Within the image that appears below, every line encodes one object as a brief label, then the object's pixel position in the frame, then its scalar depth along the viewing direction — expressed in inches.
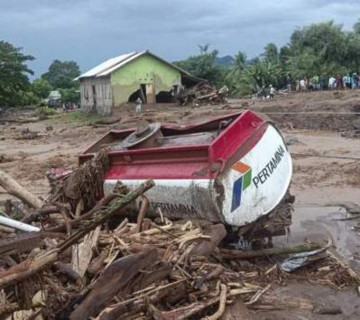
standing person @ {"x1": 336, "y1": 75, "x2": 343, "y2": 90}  1549.2
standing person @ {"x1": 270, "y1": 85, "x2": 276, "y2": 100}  1509.5
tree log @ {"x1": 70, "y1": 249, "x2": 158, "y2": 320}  161.2
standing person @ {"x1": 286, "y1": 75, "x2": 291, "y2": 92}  1767.0
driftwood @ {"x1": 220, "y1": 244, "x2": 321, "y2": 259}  263.1
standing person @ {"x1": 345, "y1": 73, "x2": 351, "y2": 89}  1537.5
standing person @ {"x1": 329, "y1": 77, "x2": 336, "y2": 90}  1562.5
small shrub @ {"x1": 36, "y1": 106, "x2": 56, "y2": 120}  1796.0
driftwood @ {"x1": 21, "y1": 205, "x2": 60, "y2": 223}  241.8
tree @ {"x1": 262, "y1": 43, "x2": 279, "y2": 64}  2090.3
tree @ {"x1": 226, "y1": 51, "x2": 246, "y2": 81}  2074.6
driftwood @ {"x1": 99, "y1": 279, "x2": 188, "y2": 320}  163.5
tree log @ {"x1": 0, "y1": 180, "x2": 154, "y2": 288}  146.9
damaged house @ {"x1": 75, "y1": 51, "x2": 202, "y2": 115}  1596.9
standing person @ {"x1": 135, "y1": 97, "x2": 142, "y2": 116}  1461.4
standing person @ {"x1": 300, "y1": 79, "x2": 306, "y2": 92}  1610.1
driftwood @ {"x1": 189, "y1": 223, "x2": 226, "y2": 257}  220.2
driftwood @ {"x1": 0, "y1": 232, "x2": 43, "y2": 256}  166.7
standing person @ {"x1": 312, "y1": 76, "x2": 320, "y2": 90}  1614.2
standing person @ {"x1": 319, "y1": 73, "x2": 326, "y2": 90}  1614.2
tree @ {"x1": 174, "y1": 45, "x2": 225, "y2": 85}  1977.1
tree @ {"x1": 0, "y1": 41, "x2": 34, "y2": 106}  1729.2
